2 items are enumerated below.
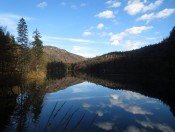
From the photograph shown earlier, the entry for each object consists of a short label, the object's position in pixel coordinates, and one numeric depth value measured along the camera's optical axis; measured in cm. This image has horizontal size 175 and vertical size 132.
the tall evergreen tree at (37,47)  4704
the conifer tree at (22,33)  3852
